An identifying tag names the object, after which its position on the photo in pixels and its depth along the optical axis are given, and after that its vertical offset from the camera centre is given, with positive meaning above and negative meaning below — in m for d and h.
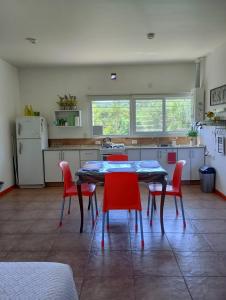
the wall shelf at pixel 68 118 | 6.02 +0.24
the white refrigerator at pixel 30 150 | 5.55 -0.46
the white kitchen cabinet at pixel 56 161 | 5.71 -0.71
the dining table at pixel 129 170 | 3.24 -0.58
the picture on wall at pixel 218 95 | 4.56 +0.56
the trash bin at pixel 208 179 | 5.05 -1.02
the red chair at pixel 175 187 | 3.46 -0.85
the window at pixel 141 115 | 6.12 +0.28
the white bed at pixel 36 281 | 1.17 -0.74
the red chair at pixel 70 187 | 3.53 -0.85
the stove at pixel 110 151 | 5.67 -0.51
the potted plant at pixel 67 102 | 6.03 +0.60
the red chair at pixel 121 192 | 2.92 -0.73
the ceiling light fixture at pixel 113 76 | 5.82 +1.15
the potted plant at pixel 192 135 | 5.80 -0.19
